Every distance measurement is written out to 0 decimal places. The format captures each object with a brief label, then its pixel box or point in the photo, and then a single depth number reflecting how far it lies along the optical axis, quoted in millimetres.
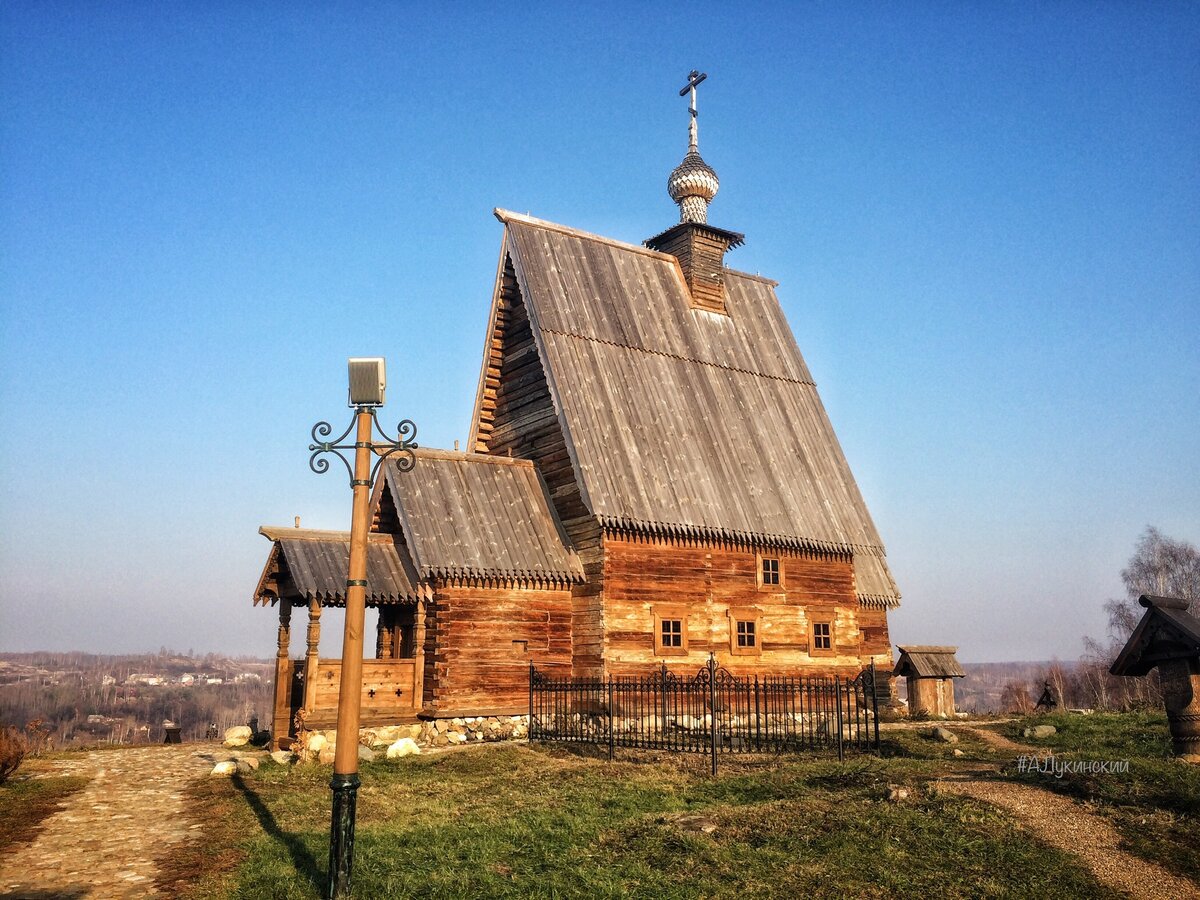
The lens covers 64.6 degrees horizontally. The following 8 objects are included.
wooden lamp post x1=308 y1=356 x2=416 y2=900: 8609
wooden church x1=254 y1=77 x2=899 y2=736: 21438
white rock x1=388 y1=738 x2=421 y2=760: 18125
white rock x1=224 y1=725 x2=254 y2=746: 22000
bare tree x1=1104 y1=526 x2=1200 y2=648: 48219
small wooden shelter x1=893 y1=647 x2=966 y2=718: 31109
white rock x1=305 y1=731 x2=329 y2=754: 17516
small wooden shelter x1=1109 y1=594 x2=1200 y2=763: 13234
